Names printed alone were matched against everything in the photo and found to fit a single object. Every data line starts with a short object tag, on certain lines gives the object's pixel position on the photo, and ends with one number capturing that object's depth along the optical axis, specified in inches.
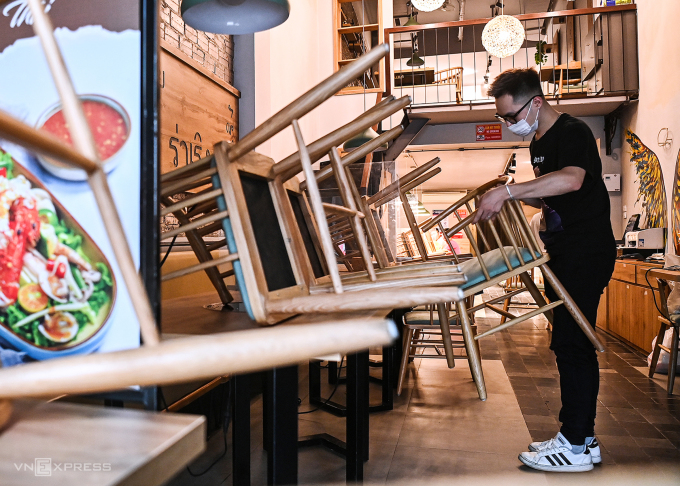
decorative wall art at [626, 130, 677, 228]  206.7
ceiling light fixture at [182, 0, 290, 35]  91.4
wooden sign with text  139.0
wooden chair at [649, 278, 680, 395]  128.2
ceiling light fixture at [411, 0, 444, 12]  288.2
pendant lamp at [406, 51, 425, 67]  390.5
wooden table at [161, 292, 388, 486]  41.8
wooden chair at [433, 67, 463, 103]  290.5
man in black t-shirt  79.0
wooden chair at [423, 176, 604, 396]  79.9
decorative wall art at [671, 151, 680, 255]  180.1
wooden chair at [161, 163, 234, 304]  39.5
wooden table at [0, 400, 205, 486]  15.8
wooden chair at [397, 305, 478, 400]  121.3
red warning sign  312.8
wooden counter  167.9
